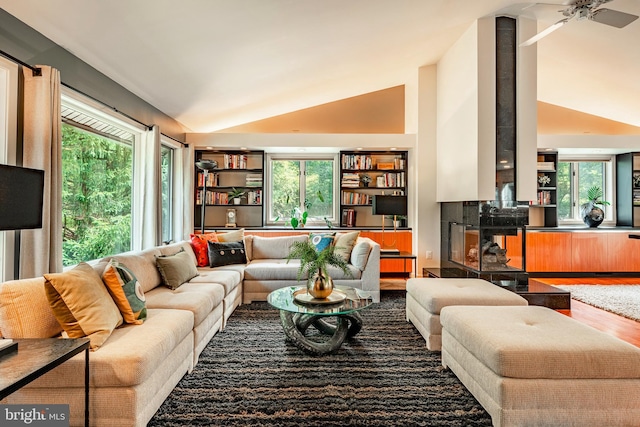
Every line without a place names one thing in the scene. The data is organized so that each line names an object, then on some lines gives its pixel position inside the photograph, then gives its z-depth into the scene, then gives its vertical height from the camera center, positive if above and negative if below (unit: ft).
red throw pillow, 13.93 -1.37
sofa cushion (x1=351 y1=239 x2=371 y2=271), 14.12 -1.55
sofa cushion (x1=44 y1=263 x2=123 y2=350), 5.85 -1.61
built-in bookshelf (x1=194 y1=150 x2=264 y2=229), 20.48 +1.65
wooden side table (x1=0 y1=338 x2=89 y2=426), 3.99 -1.89
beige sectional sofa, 5.44 -2.38
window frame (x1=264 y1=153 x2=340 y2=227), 21.25 +2.16
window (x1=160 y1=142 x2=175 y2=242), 17.26 +1.24
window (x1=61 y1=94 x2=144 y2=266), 10.30 +1.09
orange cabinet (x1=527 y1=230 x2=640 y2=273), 19.17 -1.80
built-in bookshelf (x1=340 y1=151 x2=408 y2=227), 20.71 +2.15
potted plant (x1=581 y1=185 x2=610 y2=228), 20.04 +0.63
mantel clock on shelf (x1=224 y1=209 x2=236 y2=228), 20.68 -0.22
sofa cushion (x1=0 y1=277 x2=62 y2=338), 5.62 -1.62
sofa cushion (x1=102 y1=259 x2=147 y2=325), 6.89 -1.60
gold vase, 9.33 -1.84
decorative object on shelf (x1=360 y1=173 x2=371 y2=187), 20.79 +2.18
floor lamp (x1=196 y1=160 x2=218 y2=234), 17.75 +2.08
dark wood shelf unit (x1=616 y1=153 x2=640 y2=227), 20.33 +1.77
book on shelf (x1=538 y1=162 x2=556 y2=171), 19.99 +3.00
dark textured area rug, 6.16 -3.50
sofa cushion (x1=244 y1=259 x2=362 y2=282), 13.82 -2.22
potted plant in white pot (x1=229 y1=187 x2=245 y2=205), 20.45 +1.18
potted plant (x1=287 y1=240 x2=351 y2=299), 9.28 -1.46
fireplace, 14.25 -0.70
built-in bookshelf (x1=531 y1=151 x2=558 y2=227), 20.08 +1.96
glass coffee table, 8.62 -2.64
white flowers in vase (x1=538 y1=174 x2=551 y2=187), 20.31 +2.23
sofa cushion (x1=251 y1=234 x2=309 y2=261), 16.05 -1.44
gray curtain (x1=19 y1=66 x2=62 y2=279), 7.75 +1.28
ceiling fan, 9.64 +5.85
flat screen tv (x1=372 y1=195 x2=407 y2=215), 17.65 +0.59
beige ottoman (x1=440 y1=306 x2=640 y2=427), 5.63 -2.68
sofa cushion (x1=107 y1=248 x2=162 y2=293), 9.39 -1.45
